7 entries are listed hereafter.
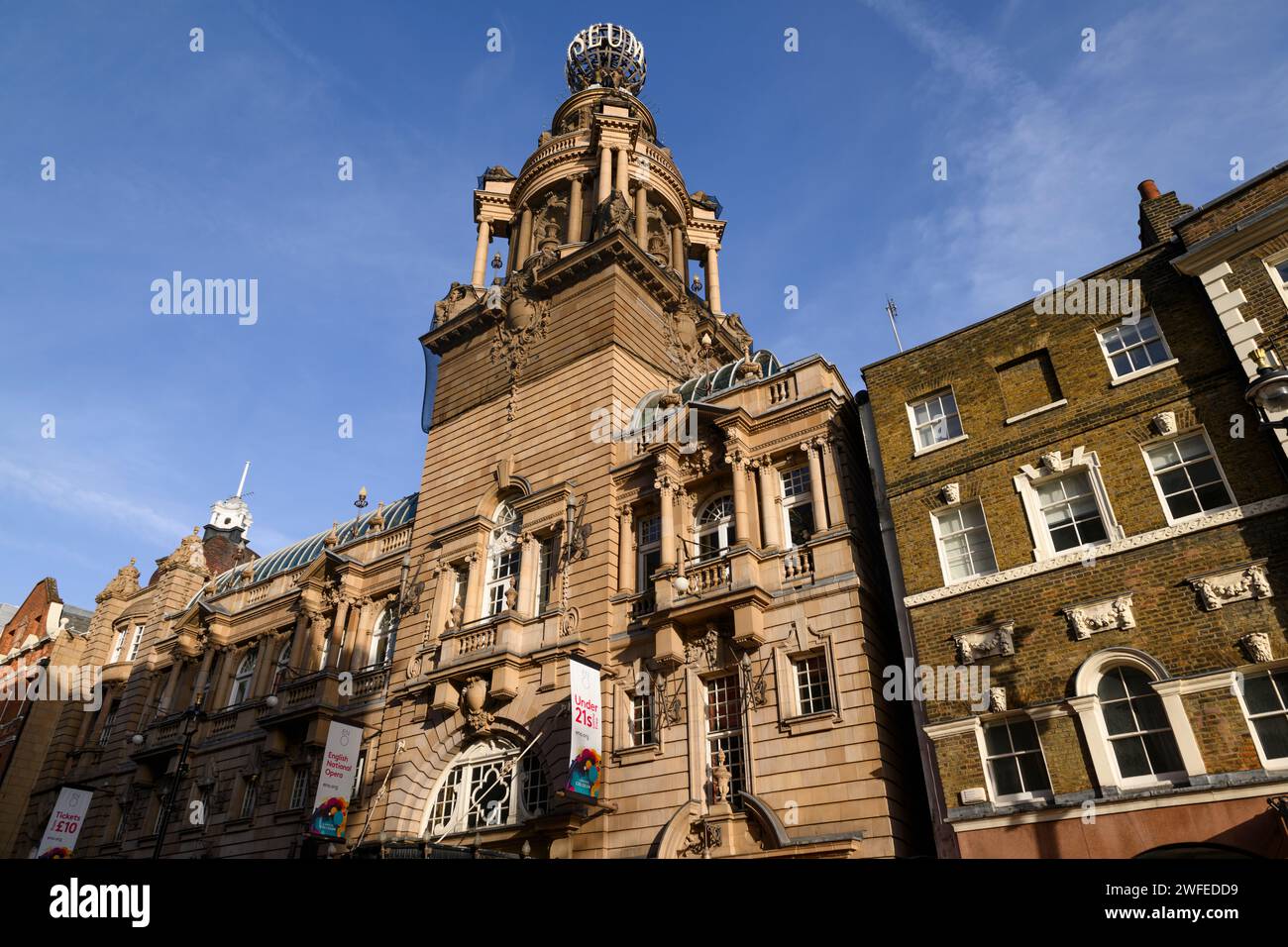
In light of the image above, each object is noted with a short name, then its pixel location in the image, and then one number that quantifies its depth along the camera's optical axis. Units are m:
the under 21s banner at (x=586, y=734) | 21.23
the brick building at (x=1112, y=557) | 14.59
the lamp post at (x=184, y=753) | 25.56
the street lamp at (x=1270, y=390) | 10.84
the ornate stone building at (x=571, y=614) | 21.03
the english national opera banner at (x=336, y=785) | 24.92
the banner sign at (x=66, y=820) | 36.81
